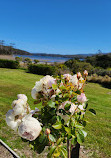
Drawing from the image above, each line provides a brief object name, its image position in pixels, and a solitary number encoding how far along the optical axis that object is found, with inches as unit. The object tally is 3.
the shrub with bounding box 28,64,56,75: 615.5
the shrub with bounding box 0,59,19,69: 715.4
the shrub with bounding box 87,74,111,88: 557.6
